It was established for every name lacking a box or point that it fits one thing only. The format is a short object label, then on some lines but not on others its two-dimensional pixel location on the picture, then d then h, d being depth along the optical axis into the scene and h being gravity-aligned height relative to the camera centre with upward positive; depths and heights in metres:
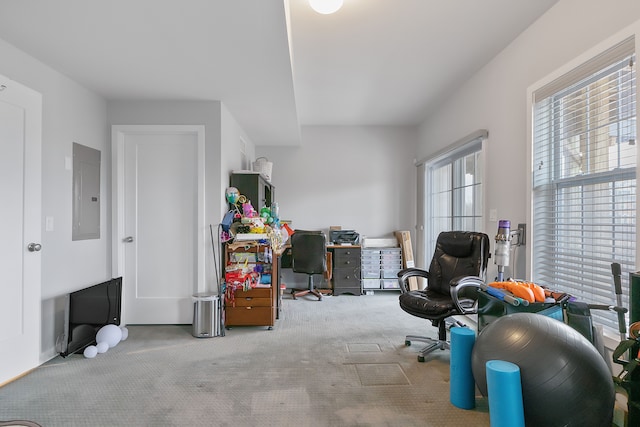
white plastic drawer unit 5.31 -0.85
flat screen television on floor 2.81 -0.88
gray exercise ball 1.47 -0.72
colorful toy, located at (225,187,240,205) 3.72 +0.20
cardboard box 5.26 -0.54
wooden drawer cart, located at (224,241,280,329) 3.49 -0.97
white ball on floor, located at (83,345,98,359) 2.82 -1.16
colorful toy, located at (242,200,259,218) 3.67 +0.03
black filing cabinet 5.17 -0.88
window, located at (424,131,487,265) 3.80 +0.31
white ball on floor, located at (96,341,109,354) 2.92 -1.15
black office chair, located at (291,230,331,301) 4.82 -0.55
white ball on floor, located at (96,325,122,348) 2.99 -1.08
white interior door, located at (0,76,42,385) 2.38 -0.10
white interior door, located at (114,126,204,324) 3.64 -0.14
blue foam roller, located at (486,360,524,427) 1.51 -0.82
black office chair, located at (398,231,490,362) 2.67 -0.57
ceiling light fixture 2.23 +1.39
